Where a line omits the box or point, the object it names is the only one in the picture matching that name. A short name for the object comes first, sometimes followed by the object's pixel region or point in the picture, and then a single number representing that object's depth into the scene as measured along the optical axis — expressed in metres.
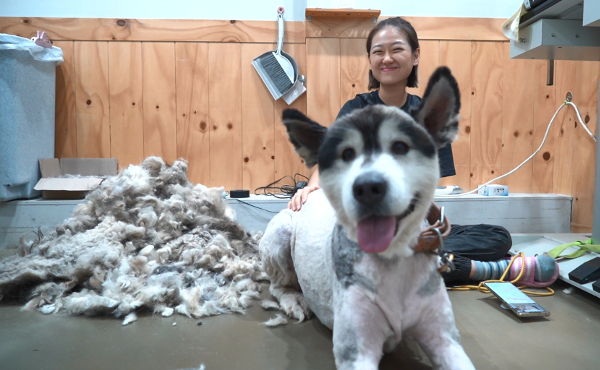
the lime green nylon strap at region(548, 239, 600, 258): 1.90
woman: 1.77
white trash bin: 2.40
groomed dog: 0.83
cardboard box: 2.53
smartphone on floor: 1.46
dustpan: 2.79
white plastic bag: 2.37
